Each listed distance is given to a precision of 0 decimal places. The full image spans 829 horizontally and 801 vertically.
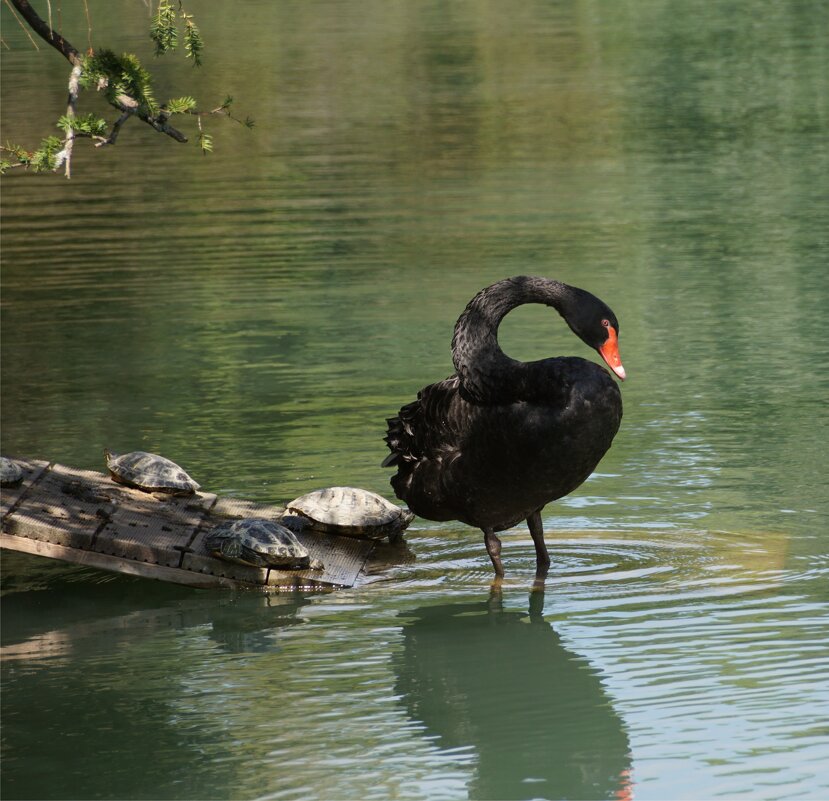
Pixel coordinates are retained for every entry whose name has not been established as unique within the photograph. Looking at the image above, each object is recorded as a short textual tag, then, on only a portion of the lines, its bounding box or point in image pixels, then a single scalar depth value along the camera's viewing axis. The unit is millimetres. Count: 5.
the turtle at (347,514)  18344
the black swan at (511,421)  15805
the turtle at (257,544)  17000
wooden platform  17469
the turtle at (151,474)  19281
